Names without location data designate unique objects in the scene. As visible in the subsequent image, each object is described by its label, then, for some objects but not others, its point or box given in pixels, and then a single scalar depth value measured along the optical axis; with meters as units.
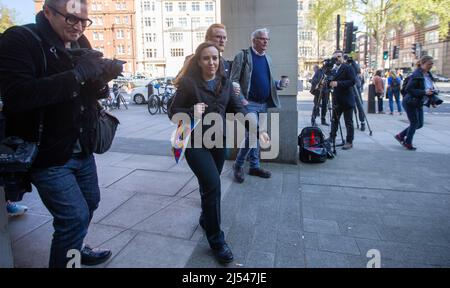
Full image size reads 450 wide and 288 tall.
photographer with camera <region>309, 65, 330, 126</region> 7.48
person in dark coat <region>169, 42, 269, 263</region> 2.59
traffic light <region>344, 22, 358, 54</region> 10.34
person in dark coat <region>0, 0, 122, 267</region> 1.65
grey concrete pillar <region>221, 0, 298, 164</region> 5.43
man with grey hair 4.57
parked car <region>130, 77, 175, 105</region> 19.06
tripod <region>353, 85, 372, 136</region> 8.31
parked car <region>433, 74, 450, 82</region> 42.03
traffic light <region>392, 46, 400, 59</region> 21.94
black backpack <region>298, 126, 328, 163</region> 5.56
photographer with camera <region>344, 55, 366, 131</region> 8.45
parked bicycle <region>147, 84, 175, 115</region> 13.89
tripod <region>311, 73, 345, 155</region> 6.74
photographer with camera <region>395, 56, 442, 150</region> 6.37
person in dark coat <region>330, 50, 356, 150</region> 6.49
